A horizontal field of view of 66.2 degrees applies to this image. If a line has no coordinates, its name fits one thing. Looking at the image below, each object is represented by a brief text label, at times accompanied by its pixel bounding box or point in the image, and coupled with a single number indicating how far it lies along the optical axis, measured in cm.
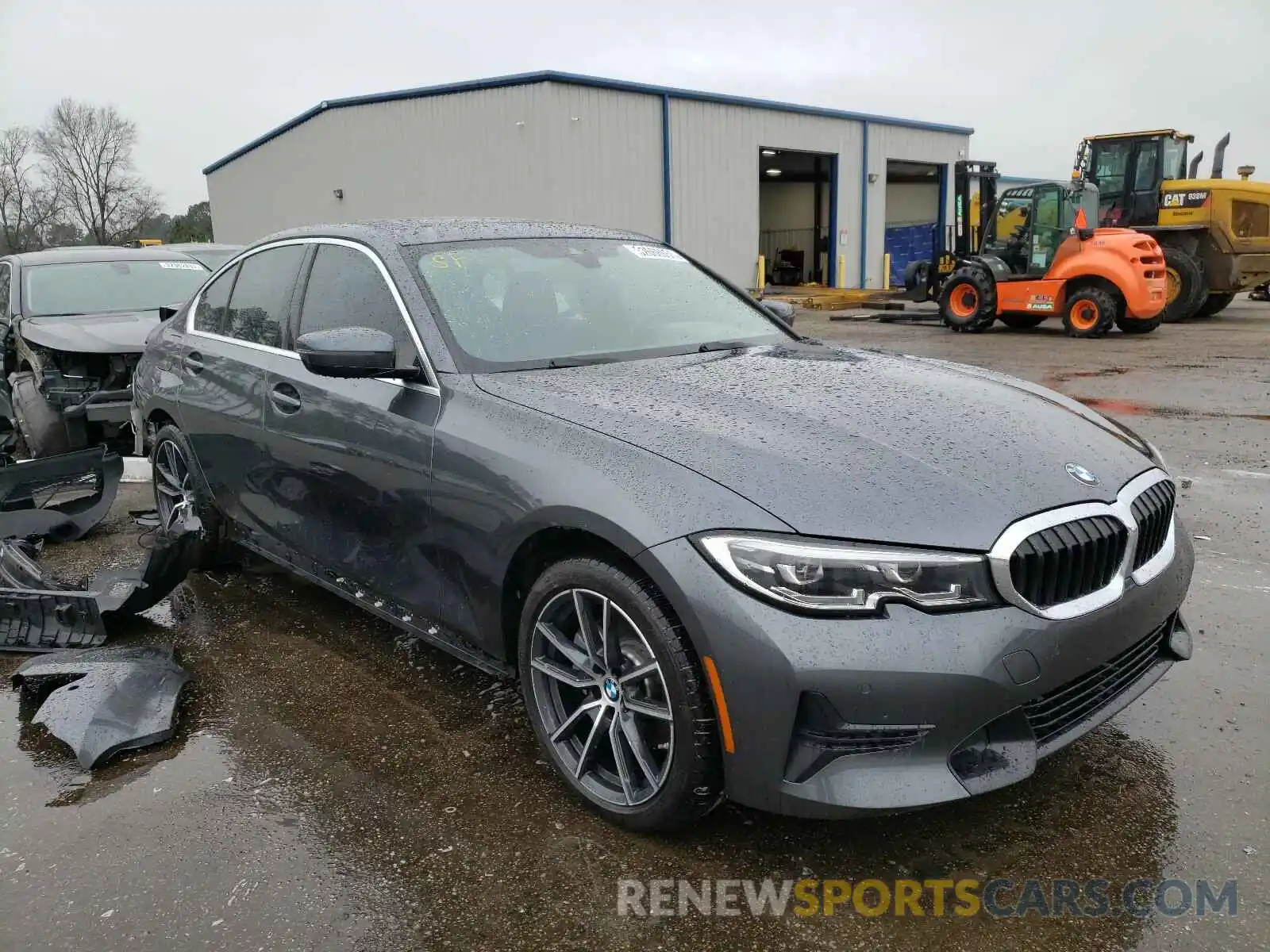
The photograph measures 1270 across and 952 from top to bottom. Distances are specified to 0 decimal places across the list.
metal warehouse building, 2200
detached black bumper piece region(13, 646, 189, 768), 310
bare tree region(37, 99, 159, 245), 6962
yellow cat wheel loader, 1720
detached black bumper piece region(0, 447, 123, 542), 510
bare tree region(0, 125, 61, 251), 6462
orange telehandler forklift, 1484
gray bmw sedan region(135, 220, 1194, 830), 214
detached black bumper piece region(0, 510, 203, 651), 387
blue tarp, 3148
